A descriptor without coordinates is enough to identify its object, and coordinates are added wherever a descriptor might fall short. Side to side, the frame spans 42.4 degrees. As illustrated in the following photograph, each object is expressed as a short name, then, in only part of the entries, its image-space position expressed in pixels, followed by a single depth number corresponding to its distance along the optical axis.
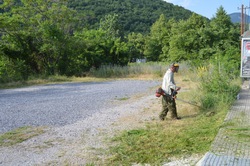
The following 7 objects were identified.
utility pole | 34.79
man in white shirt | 7.66
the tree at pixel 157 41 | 50.59
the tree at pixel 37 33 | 21.52
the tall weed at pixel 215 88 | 8.57
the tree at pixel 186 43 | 30.18
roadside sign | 11.83
